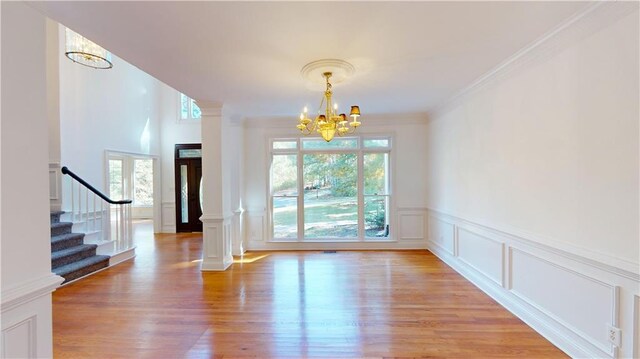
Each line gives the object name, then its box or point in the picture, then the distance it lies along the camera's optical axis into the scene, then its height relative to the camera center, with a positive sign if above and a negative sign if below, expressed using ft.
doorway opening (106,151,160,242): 27.30 -0.64
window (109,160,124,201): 27.68 -0.06
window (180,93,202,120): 25.18 +6.19
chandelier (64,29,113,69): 13.69 +6.56
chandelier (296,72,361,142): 9.48 +1.92
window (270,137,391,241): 18.19 -0.77
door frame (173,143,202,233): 24.79 +0.60
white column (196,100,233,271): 14.01 -0.48
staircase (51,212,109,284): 12.76 -3.62
